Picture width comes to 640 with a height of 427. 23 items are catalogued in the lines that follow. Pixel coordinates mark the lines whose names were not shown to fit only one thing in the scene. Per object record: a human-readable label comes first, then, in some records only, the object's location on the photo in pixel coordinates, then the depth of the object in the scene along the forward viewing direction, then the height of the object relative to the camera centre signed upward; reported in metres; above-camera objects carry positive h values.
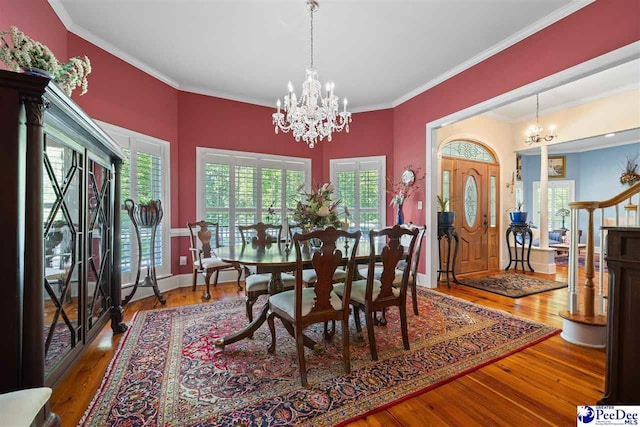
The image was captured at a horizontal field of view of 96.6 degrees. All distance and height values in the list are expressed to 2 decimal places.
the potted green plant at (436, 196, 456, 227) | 4.23 -0.10
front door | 4.91 +0.02
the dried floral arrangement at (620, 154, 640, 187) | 4.95 +0.61
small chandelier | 4.93 +1.36
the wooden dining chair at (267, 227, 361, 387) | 1.76 -0.61
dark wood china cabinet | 1.07 -0.10
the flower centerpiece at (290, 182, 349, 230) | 2.58 +0.00
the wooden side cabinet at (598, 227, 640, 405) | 1.36 -0.53
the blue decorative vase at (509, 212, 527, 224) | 4.95 -0.10
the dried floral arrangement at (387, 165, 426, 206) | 4.35 +0.37
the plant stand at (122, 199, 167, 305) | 3.27 -0.14
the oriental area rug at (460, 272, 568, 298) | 3.82 -1.06
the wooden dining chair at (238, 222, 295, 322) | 2.51 -0.66
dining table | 2.02 -0.36
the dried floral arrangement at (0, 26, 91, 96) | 1.33 +0.76
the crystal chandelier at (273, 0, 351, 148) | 2.81 +1.02
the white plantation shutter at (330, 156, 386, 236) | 5.00 +0.42
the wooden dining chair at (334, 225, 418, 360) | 2.04 -0.60
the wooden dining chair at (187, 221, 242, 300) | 3.60 -0.55
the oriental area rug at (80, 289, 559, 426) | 1.53 -1.08
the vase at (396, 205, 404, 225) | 4.48 -0.09
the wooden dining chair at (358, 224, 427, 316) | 2.61 -0.64
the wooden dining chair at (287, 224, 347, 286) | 2.71 -0.66
